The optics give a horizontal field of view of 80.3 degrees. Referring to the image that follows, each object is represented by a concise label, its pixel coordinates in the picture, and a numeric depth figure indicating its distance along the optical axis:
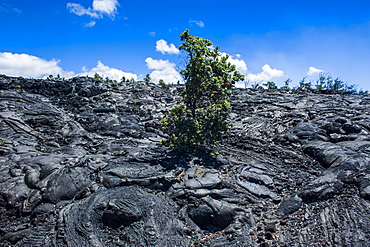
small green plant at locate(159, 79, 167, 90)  31.11
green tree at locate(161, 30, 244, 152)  10.51
